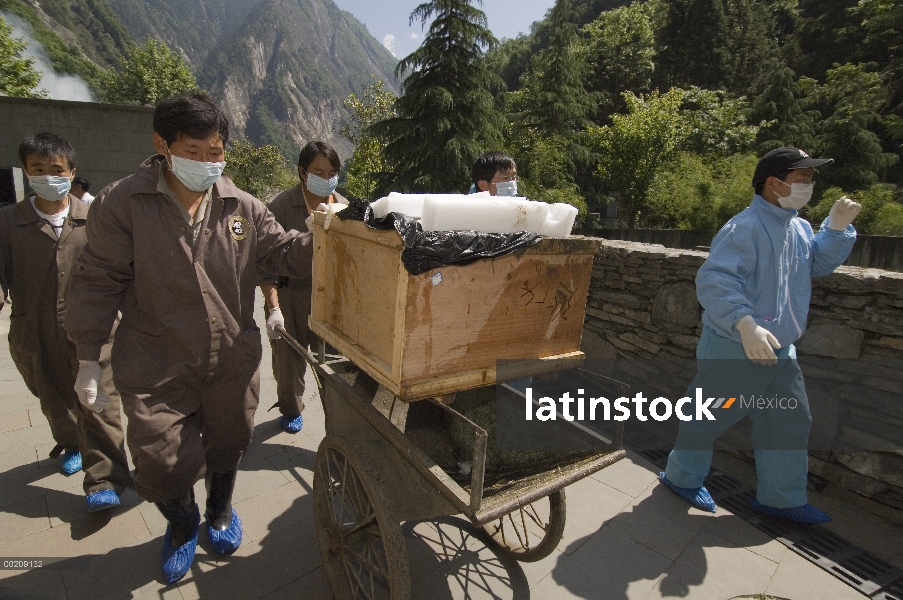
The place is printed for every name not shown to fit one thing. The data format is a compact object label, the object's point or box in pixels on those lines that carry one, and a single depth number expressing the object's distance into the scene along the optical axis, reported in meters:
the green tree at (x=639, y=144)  19.31
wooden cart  1.71
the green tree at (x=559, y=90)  25.23
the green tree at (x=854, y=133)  18.62
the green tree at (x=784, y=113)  22.39
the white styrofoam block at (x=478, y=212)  1.71
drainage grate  2.47
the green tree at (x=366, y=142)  20.14
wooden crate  1.76
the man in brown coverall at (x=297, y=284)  3.49
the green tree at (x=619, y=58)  34.53
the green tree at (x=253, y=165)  29.84
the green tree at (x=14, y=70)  25.95
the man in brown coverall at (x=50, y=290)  2.81
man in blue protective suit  2.66
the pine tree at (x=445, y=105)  15.31
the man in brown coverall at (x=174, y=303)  2.06
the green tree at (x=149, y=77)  40.78
